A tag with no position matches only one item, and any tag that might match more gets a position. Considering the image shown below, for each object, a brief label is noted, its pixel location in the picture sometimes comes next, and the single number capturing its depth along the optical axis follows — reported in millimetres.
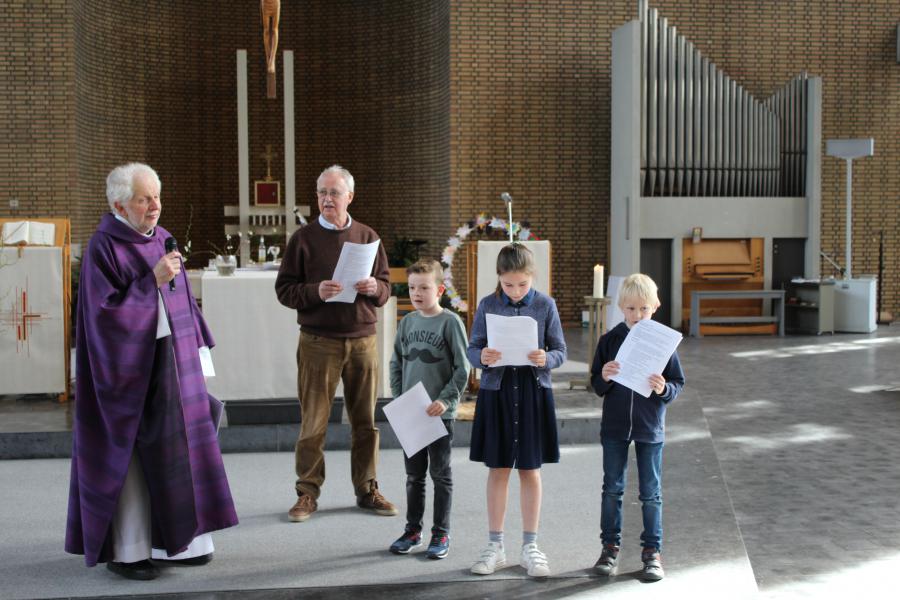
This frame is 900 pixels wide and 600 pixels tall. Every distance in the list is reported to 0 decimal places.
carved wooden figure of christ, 8930
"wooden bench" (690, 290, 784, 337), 13258
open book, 8484
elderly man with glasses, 4949
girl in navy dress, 4117
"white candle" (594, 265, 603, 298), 7191
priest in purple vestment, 4105
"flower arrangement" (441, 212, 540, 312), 7820
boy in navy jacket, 4082
